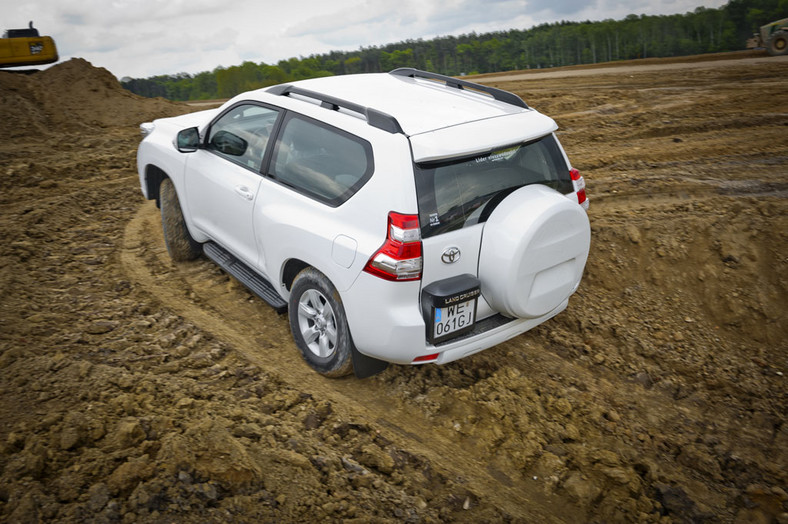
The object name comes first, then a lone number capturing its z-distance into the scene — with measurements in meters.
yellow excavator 14.77
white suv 3.34
